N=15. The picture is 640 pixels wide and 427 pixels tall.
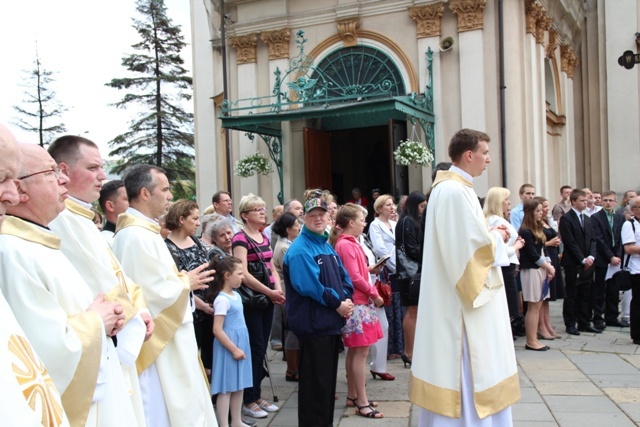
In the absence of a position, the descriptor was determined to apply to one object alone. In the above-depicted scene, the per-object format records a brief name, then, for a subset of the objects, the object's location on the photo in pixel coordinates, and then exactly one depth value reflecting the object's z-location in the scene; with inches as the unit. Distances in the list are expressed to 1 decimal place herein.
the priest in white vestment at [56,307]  86.7
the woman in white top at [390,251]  299.6
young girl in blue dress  195.3
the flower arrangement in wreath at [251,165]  566.3
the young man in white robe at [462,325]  159.5
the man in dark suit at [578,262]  356.5
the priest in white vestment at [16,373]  56.9
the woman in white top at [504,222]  281.8
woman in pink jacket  213.8
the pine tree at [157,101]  1242.0
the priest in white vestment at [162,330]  143.3
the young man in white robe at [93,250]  115.9
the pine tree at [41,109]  1128.3
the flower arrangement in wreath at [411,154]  483.8
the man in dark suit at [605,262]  363.9
